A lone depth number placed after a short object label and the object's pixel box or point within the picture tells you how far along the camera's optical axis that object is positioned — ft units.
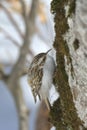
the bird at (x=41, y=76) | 9.95
